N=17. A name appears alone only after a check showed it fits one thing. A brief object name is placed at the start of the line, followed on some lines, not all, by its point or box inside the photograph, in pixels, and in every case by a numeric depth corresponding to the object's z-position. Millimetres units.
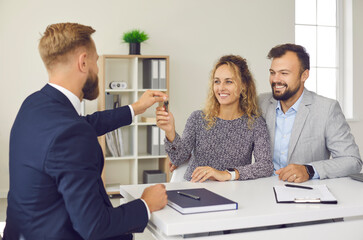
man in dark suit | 1232
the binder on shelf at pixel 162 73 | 4559
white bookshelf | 4516
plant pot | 4551
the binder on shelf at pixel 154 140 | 4594
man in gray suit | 2189
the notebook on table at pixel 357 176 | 2063
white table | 1372
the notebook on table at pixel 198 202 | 1454
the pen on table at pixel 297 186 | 1846
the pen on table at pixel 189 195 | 1570
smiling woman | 2311
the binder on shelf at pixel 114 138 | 4465
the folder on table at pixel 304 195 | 1630
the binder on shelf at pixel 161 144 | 4625
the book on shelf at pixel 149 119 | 4588
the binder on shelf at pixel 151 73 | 4527
